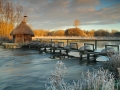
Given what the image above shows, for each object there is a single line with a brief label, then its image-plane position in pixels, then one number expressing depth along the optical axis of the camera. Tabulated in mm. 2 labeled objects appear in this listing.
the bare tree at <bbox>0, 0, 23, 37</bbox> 33500
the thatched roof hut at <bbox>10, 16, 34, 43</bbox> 23781
